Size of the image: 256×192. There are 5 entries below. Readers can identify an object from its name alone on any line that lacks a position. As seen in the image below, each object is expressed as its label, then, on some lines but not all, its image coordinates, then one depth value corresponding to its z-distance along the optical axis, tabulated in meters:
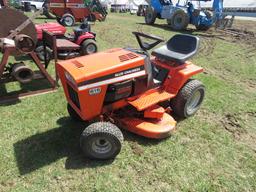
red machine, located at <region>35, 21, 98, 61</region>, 5.20
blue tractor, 8.93
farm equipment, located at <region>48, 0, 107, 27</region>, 9.26
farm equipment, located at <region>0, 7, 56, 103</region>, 3.29
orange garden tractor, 2.28
